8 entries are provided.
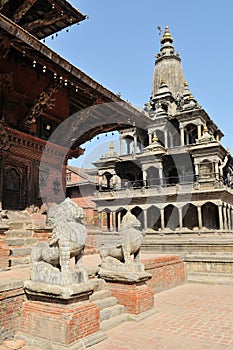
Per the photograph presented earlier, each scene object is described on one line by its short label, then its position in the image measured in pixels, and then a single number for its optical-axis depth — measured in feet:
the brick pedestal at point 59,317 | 15.56
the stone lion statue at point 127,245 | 23.06
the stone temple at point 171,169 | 110.93
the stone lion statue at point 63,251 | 16.65
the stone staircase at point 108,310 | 19.63
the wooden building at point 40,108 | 33.88
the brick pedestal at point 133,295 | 21.68
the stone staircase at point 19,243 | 27.73
